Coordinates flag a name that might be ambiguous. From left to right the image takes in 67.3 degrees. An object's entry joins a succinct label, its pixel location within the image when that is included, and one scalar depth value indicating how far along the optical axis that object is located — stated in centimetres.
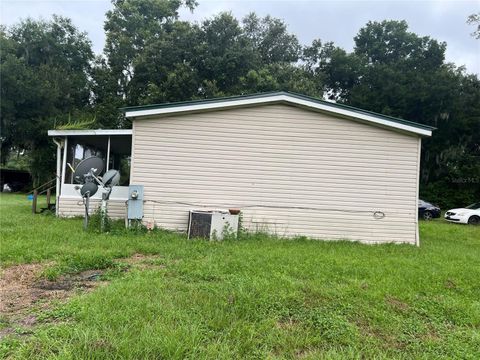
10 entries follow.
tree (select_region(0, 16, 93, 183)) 2276
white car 1429
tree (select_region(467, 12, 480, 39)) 1455
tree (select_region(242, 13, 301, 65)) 2725
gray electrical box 759
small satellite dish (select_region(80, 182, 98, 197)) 743
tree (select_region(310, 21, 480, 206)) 2331
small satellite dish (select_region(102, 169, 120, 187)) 755
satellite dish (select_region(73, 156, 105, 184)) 768
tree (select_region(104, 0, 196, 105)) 2483
